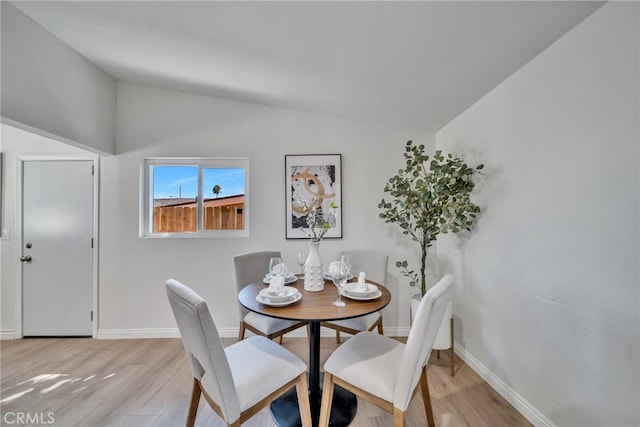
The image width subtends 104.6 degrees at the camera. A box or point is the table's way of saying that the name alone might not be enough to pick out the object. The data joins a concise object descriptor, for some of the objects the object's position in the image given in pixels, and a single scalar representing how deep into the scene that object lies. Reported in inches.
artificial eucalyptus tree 78.7
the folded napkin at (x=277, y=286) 60.6
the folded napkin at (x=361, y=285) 64.8
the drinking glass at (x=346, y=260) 66.8
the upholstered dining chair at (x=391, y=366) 45.4
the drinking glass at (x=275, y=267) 65.9
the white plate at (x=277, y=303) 56.2
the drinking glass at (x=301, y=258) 70.8
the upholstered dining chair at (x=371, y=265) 93.4
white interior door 105.0
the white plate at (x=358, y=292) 62.1
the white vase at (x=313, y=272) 67.1
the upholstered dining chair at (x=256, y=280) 74.5
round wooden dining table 52.5
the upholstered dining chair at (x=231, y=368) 41.9
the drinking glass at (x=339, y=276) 58.5
